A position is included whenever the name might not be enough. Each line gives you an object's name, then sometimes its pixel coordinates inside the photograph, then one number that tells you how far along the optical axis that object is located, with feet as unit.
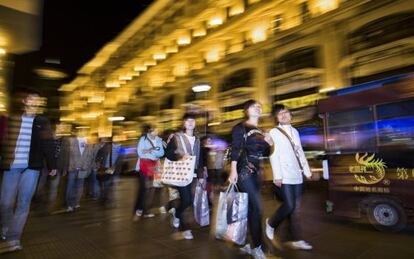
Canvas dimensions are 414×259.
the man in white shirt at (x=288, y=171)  13.74
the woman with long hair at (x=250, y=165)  12.48
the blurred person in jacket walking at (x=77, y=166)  26.09
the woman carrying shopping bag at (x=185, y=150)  16.25
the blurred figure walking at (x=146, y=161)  21.61
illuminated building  53.36
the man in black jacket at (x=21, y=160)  14.23
